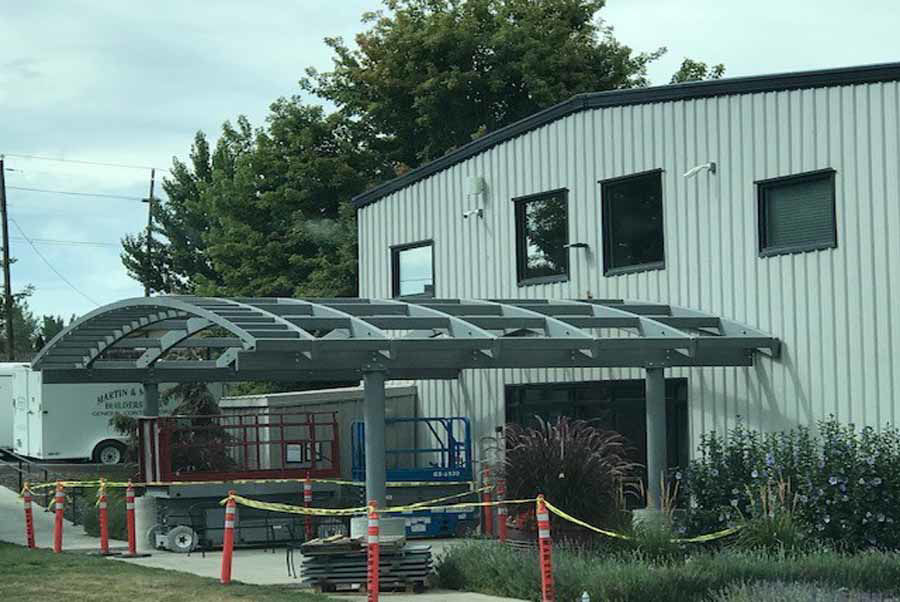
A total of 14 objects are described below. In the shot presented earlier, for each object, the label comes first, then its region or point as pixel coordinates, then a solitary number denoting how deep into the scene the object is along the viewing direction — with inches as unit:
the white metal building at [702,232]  725.3
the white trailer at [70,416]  1461.6
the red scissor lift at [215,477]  903.1
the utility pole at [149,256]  2475.4
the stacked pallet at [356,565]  653.9
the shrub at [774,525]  668.1
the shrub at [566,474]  687.1
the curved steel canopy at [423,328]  666.2
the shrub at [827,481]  685.3
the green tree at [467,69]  1585.9
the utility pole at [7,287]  2226.9
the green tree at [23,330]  3651.6
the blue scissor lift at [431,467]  922.7
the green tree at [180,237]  2381.9
